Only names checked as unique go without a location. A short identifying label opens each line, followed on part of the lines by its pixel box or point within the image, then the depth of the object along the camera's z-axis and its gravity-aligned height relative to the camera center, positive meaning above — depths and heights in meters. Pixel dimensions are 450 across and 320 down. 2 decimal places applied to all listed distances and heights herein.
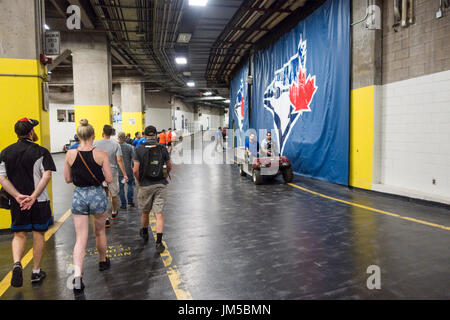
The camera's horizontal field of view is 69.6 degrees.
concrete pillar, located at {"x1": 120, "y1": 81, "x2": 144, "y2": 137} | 28.62 +3.31
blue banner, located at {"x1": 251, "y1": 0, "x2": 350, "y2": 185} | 10.23 +1.77
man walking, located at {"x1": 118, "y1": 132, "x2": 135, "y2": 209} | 7.86 -0.68
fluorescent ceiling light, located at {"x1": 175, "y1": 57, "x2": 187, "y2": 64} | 19.55 +5.01
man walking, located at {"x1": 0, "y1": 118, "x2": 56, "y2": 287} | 3.82 -0.52
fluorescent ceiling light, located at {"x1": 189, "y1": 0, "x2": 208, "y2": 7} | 10.48 +4.51
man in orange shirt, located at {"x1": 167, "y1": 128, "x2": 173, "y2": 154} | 23.68 +0.28
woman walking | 3.89 -0.45
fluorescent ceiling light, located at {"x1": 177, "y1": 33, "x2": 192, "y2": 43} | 15.04 +4.97
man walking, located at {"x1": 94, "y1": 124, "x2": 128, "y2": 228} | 6.68 -0.25
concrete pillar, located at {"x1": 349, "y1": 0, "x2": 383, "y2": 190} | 9.06 +1.05
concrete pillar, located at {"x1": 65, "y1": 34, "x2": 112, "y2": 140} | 15.88 +3.17
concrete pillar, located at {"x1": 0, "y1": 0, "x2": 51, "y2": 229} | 5.92 +1.39
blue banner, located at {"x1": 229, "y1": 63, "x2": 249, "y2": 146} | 21.74 +2.71
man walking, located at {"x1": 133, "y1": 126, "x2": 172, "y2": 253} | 5.21 -0.54
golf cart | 11.14 -0.97
